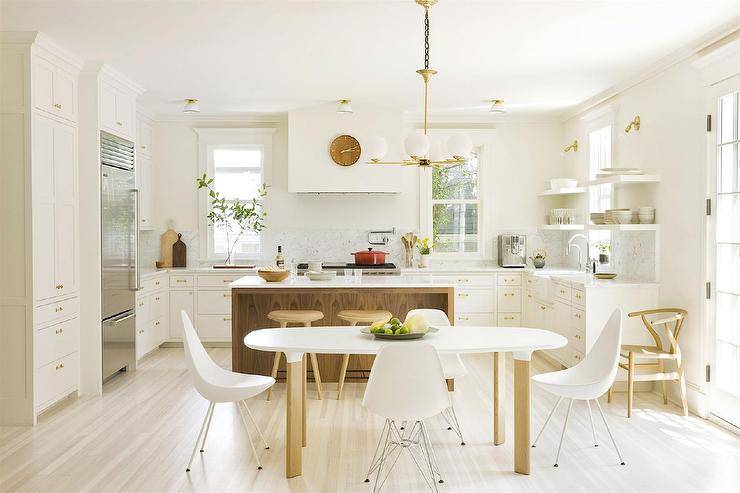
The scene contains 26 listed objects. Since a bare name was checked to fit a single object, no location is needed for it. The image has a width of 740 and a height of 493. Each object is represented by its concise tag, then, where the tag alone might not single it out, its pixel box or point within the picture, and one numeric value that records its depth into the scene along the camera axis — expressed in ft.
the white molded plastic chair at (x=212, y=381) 11.57
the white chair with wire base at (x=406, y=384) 10.01
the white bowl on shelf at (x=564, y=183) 22.38
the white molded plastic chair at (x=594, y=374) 11.70
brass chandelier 13.15
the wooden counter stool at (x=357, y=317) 15.89
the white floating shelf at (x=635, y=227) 17.12
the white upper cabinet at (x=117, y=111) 17.34
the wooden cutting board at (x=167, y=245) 24.84
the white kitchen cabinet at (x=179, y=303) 23.54
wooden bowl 17.15
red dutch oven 23.52
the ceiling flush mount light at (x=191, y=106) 21.69
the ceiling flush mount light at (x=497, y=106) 21.79
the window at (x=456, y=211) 25.66
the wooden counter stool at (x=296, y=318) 16.02
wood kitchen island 17.40
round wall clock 23.54
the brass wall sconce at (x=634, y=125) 18.40
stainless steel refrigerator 17.37
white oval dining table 11.03
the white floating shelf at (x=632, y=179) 17.16
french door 13.97
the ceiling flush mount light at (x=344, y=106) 21.89
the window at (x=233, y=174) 25.17
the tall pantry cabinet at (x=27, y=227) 14.20
